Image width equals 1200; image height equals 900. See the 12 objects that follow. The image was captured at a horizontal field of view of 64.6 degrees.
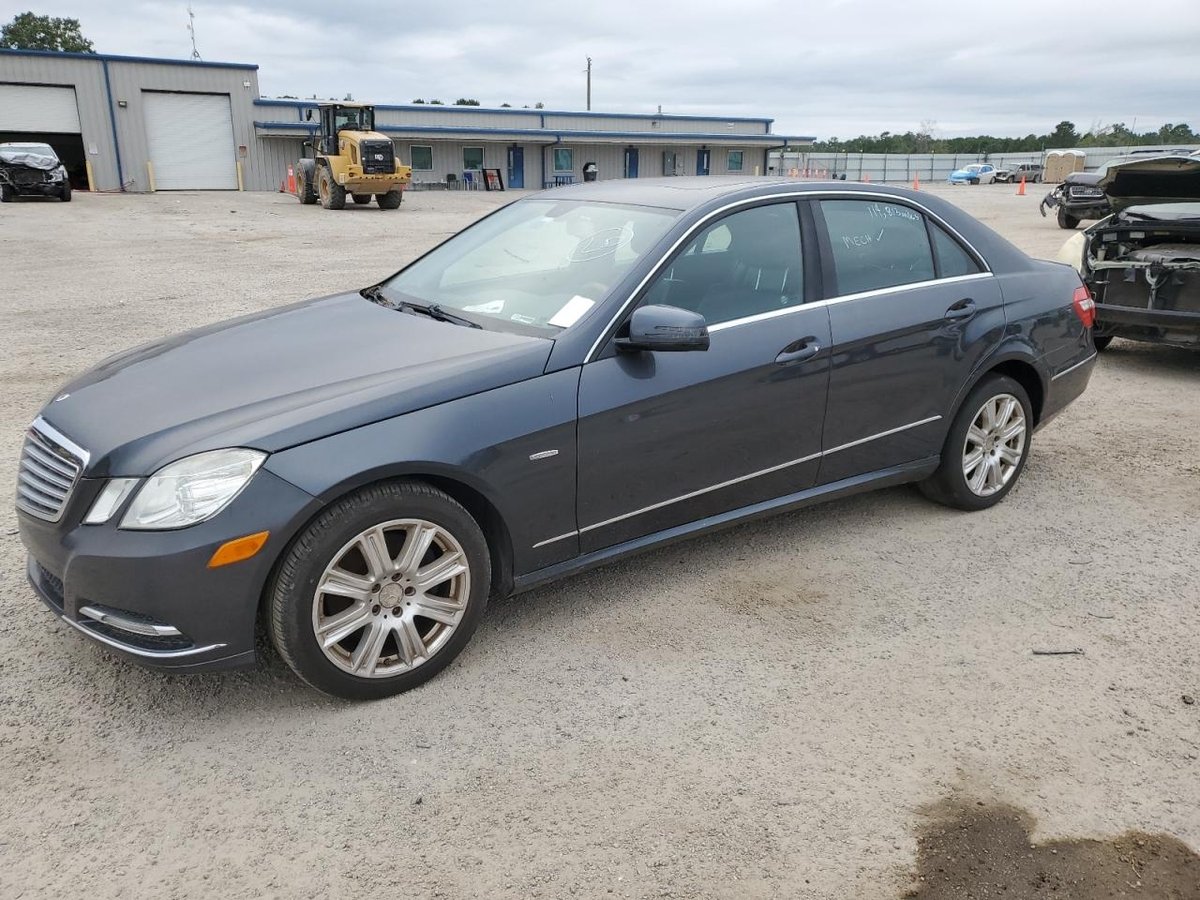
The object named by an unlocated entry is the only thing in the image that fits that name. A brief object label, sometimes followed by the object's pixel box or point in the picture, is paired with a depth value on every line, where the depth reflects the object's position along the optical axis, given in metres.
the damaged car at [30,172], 27.10
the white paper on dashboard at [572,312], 3.46
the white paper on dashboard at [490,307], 3.74
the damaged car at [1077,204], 19.11
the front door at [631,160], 49.28
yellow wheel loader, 26.58
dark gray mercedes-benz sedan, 2.79
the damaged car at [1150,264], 7.23
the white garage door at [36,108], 35.03
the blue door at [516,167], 46.47
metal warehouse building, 35.50
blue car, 56.81
